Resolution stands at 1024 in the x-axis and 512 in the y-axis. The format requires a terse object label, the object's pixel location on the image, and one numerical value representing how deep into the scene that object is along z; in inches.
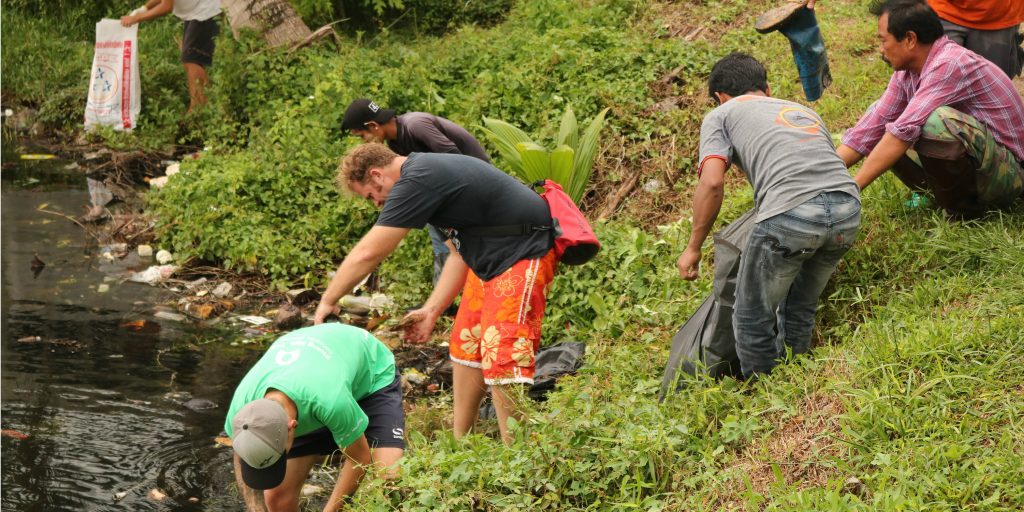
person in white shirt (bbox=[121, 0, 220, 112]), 398.9
